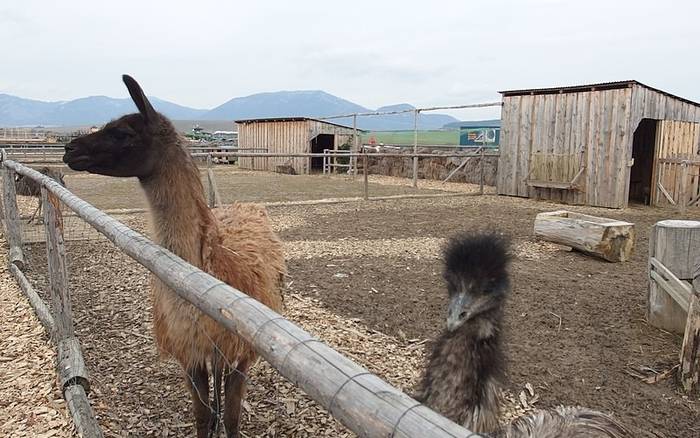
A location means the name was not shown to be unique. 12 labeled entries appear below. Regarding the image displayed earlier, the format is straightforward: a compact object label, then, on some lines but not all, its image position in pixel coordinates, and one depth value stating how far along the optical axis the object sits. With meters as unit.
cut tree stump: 4.34
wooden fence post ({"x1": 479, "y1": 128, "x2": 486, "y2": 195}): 15.26
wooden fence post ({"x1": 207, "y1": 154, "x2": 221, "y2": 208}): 9.75
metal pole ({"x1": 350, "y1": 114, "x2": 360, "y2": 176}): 19.01
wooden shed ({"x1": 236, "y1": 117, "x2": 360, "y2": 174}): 23.73
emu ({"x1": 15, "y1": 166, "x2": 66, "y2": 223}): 8.87
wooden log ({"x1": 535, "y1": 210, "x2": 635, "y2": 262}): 6.75
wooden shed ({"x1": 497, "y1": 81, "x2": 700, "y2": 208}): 12.33
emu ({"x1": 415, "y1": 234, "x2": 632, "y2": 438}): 2.08
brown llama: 2.53
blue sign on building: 33.22
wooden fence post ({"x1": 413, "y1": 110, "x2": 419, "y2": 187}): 16.79
